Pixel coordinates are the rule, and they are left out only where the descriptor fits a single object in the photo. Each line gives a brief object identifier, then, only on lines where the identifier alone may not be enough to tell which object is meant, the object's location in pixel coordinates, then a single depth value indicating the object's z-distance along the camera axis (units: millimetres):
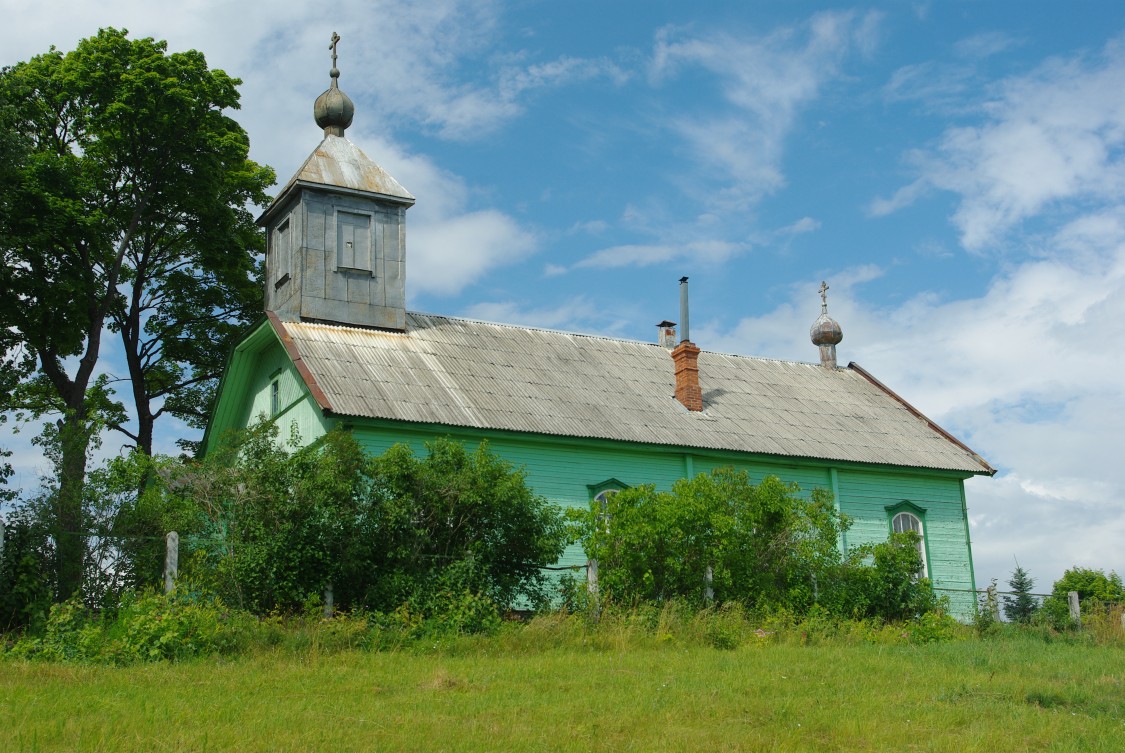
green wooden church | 20859
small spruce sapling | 20547
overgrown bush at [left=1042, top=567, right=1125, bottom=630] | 19719
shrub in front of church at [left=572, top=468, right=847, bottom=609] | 16812
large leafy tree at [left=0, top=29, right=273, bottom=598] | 25578
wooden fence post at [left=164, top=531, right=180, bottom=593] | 14805
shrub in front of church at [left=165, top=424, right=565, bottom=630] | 14945
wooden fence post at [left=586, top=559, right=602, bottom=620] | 16094
